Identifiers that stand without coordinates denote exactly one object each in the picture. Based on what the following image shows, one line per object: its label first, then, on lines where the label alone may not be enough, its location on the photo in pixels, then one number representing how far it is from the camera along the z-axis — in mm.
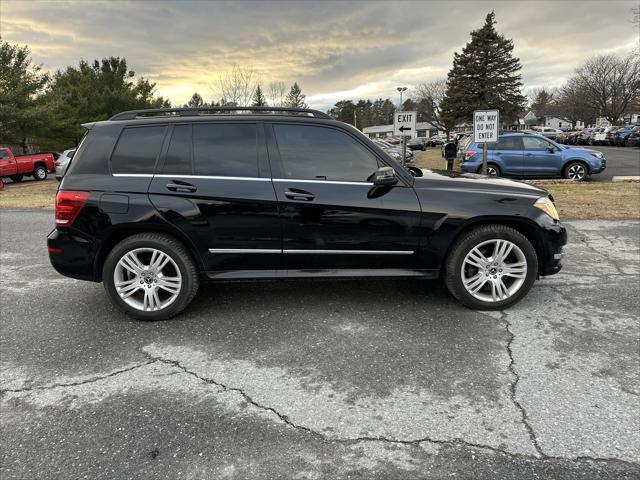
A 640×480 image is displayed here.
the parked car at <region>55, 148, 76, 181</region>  19703
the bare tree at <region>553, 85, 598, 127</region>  72125
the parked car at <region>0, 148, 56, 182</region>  21688
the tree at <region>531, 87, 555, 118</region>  98381
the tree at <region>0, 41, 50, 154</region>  25000
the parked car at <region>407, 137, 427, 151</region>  51300
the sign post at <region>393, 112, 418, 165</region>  12008
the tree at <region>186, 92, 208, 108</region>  87562
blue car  14578
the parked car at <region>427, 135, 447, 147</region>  67475
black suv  3939
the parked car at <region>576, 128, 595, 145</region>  46125
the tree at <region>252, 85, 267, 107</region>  37138
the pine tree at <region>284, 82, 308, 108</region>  84344
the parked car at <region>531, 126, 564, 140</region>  49562
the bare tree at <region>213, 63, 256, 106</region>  35219
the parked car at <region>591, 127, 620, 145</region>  41781
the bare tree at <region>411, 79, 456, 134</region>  84062
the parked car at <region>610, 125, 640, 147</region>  38300
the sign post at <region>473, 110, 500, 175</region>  9633
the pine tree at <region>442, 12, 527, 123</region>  52656
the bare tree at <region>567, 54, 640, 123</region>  65000
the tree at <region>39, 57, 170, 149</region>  29156
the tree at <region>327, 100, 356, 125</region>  122400
